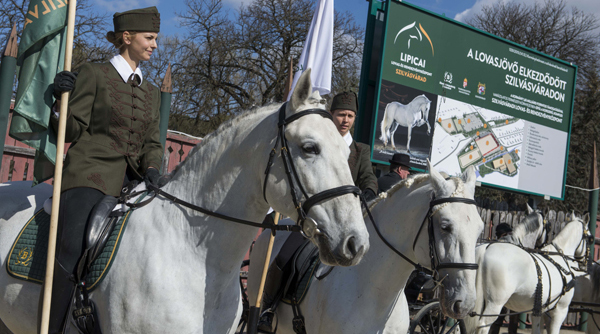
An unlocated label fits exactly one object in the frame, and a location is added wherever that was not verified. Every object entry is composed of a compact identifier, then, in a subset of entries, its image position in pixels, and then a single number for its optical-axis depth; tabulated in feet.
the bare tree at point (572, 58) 74.43
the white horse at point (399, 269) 11.80
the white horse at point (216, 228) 7.61
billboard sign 31.09
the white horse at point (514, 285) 24.56
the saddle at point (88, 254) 8.48
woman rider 8.68
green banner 8.93
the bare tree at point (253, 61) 62.34
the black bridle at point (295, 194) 7.41
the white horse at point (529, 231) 31.83
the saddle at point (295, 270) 13.28
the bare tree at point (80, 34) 48.88
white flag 17.01
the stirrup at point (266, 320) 14.17
